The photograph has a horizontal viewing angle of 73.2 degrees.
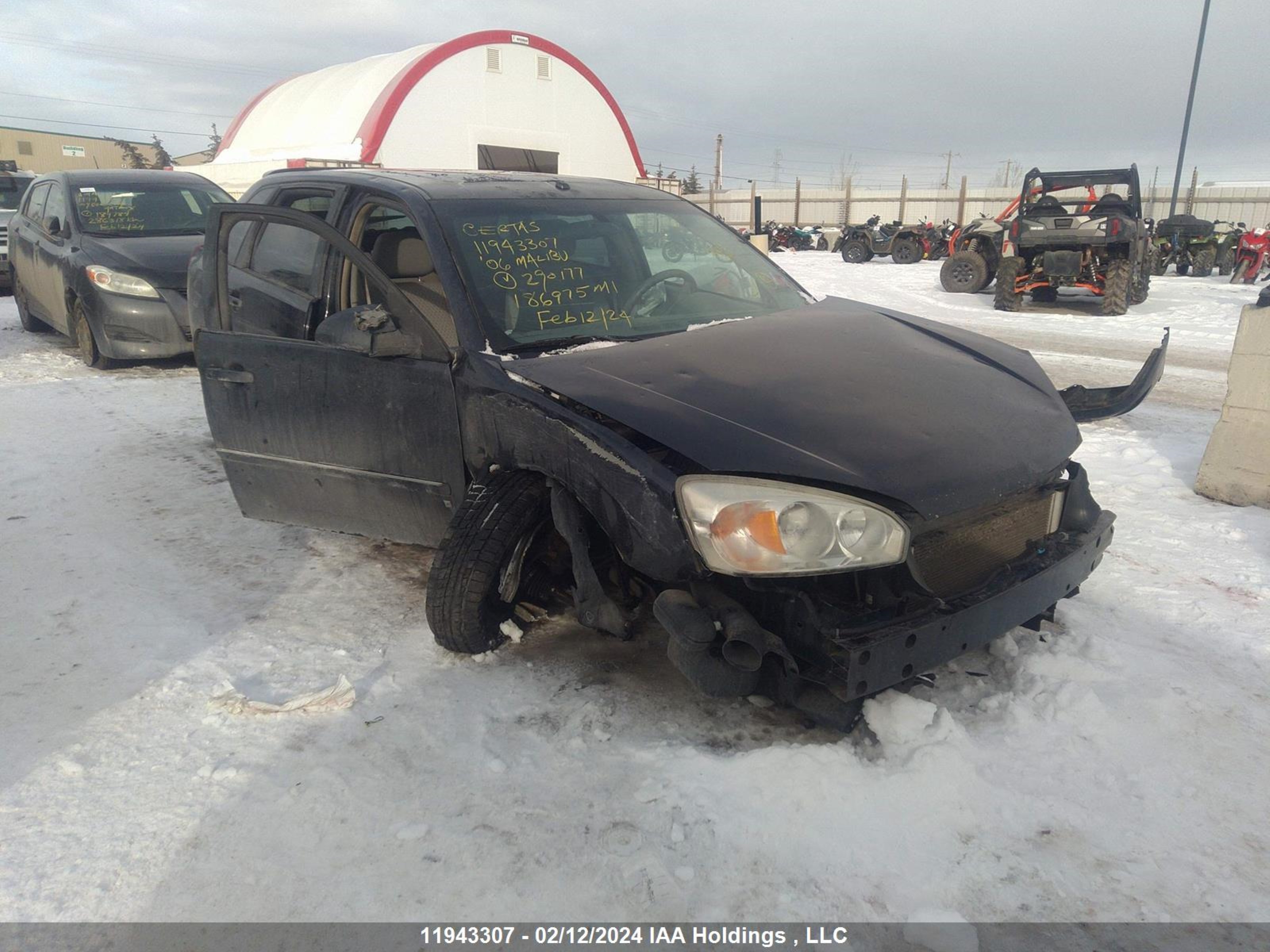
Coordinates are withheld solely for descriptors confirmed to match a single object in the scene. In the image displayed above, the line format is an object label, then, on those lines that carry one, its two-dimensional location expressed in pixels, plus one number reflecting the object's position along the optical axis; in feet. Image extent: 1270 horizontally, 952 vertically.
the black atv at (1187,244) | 63.26
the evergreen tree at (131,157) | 179.83
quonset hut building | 71.87
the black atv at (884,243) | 76.84
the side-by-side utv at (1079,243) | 40.16
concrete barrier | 14.43
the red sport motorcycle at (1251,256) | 56.59
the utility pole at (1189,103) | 77.82
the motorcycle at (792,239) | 104.88
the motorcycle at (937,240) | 78.69
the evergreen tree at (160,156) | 187.93
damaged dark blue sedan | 7.29
